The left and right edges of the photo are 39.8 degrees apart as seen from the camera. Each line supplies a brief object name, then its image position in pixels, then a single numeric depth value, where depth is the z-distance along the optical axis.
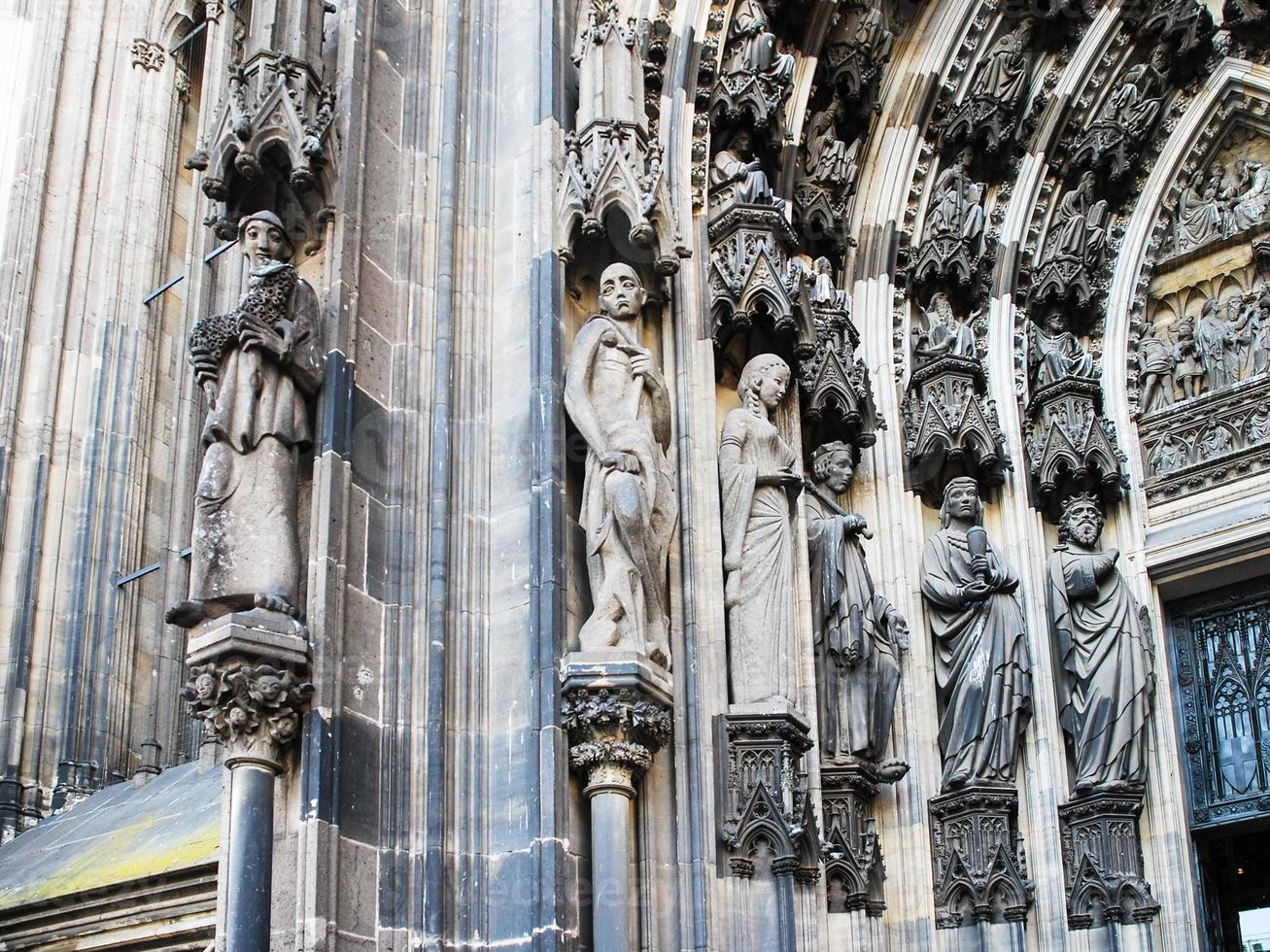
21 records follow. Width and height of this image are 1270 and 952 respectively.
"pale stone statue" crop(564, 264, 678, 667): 8.45
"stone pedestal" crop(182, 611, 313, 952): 7.64
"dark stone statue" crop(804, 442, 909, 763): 10.28
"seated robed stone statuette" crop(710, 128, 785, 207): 10.31
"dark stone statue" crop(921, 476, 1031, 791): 10.72
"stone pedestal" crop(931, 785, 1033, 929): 10.31
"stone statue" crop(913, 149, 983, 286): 12.08
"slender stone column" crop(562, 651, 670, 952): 7.98
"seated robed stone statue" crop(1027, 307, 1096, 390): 12.04
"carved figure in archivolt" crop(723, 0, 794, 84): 10.76
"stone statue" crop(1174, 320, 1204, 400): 12.37
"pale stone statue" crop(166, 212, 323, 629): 8.07
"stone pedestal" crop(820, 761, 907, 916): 9.92
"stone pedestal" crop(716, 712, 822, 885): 8.46
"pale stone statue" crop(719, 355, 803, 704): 9.12
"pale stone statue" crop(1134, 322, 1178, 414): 12.40
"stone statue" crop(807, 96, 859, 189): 11.79
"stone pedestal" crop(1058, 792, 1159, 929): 10.42
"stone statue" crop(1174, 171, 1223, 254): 12.77
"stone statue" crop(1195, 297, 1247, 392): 12.27
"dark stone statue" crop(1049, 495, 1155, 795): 10.78
